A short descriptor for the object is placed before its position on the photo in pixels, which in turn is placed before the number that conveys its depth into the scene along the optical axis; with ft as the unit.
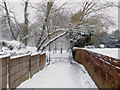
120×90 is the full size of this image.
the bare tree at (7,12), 28.32
